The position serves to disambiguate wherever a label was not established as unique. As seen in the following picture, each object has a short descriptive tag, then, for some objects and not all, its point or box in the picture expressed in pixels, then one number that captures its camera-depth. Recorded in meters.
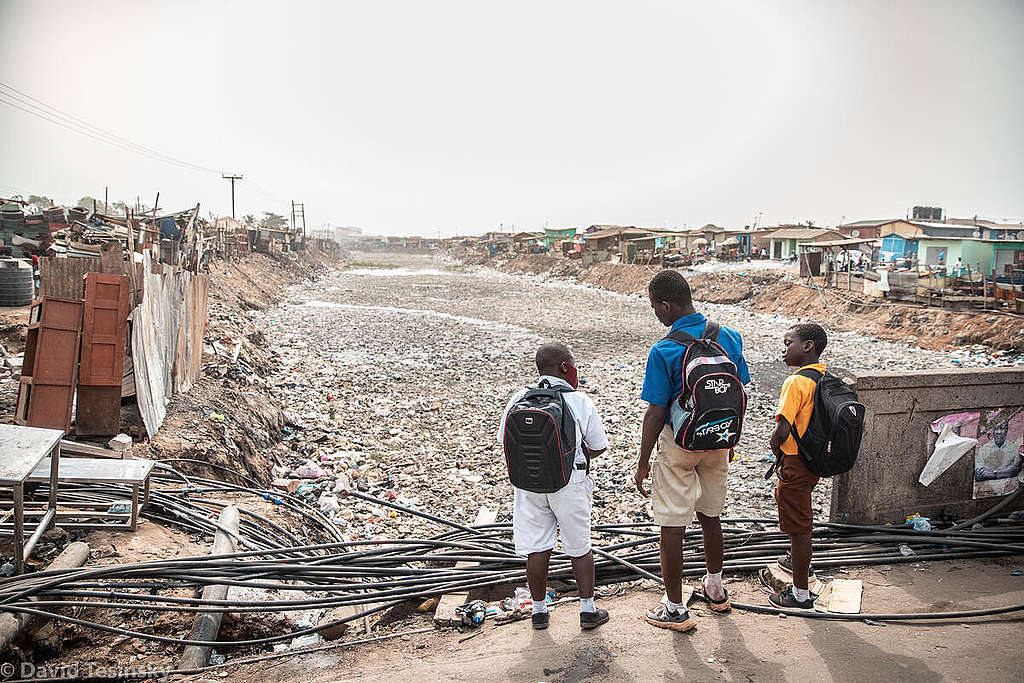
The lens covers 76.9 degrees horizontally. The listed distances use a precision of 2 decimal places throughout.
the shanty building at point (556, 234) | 58.12
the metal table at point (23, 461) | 3.24
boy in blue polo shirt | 2.92
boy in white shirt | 3.00
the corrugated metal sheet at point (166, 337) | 6.12
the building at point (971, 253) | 23.33
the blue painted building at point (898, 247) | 26.33
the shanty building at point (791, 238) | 36.58
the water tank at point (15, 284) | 10.31
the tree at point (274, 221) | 64.69
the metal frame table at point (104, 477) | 3.99
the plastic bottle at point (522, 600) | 3.41
